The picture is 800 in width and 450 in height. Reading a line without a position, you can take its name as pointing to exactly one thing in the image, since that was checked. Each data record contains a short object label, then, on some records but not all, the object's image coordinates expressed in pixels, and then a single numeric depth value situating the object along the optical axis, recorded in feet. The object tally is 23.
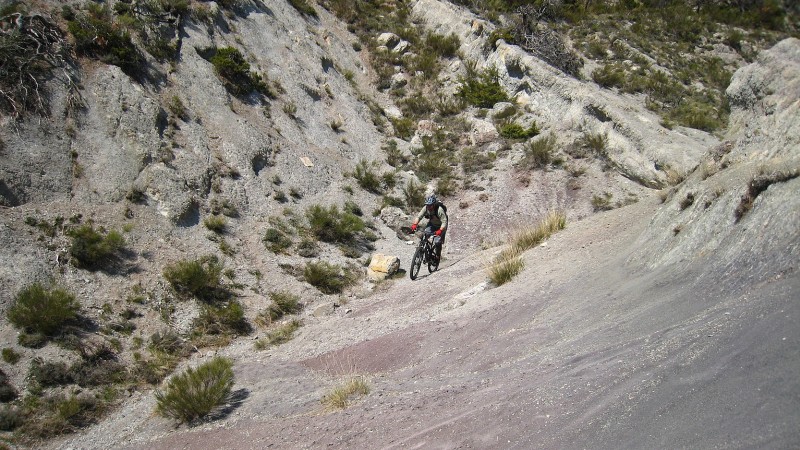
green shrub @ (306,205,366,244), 44.24
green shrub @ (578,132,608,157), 54.65
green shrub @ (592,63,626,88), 69.36
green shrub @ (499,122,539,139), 60.75
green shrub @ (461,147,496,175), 57.82
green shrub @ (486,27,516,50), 73.61
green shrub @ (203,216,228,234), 40.01
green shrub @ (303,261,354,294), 38.52
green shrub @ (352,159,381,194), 54.19
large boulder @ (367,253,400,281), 40.45
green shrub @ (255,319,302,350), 30.42
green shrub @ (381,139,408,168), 60.18
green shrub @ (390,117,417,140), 65.16
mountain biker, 36.73
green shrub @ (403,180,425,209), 53.83
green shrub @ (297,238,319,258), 41.57
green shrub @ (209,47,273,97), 54.70
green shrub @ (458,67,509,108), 68.44
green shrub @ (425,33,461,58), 79.00
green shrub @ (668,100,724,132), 56.85
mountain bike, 37.63
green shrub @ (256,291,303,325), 34.17
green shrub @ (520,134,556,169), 55.77
